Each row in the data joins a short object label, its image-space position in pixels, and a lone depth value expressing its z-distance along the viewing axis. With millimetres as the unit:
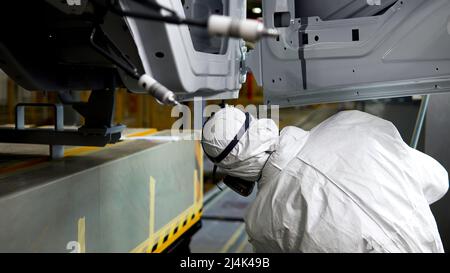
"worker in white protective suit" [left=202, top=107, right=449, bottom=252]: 1842
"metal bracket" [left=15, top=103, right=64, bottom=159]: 2961
